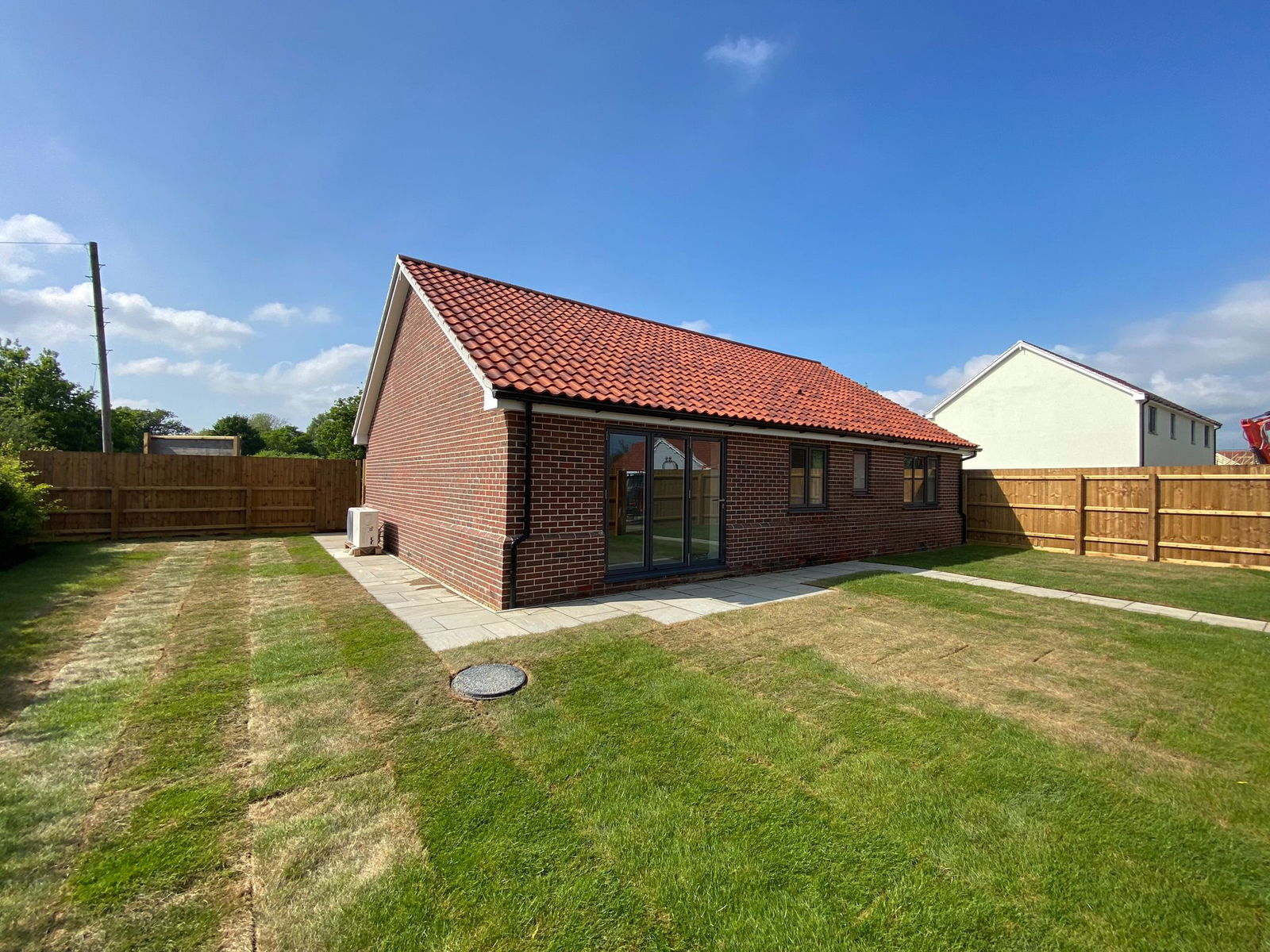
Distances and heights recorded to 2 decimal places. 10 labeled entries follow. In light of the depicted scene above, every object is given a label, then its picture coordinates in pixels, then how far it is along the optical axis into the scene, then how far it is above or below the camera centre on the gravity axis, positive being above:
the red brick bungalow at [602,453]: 6.75 +0.27
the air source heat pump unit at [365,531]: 11.16 -1.34
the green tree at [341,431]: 38.72 +3.04
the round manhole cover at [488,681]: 3.98 -1.71
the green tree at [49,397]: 28.48 +4.18
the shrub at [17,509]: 8.95 -0.73
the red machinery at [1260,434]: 14.79 +1.07
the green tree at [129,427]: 38.51 +3.46
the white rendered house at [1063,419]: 18.97 +2.13
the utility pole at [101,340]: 15.41 +3.85
